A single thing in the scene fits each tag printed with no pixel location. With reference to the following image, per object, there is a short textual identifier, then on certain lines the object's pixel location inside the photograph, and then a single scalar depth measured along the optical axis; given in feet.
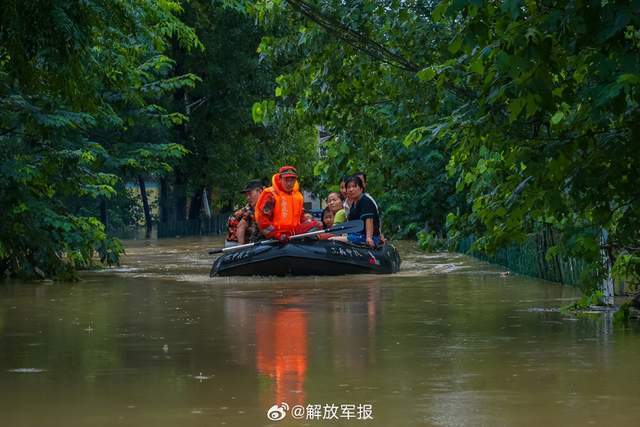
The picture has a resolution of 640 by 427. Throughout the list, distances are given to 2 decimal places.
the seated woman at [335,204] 97.79
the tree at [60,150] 54.44
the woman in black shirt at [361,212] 91.56
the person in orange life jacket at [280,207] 90.58
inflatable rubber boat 89.61
